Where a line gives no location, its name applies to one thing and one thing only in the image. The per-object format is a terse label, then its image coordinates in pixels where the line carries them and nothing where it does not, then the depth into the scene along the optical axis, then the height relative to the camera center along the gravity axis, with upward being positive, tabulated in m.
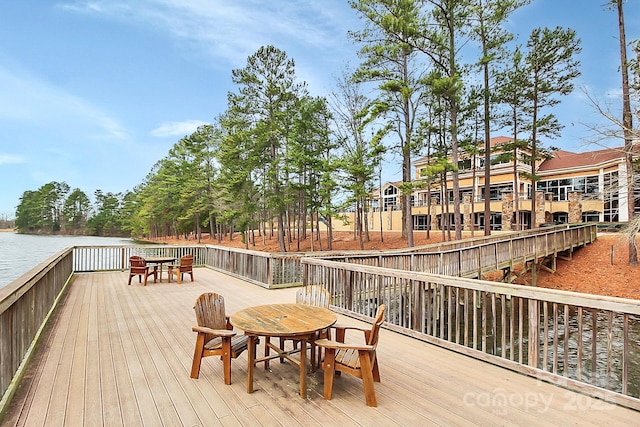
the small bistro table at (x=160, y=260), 8.62 -1.13
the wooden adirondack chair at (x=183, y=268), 8.63 -1.36
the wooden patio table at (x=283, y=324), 2.70 -0.98
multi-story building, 22.89 +1.59
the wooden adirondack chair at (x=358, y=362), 2.52 -1.21
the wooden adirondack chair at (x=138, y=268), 8.23 -1.28
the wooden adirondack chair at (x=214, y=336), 2.92 -1.14
